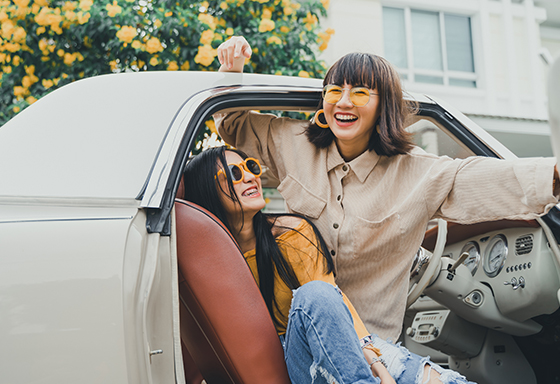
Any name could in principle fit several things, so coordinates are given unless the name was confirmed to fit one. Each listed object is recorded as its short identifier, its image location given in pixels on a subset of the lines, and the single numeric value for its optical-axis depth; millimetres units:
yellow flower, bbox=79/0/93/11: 3465
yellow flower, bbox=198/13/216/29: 3535
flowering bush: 3568
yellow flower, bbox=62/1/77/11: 3566
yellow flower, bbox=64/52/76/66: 3658
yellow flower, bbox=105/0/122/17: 3455
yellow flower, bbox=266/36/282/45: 3697
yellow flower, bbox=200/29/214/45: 3502
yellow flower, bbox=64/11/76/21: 3553
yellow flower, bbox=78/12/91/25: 3488
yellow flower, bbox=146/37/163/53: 3484
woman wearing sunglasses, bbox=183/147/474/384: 1487
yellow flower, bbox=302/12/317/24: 4125
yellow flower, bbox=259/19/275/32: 3674
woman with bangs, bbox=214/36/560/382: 1920
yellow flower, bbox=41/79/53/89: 3664
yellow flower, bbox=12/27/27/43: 3578
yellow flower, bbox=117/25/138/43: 3422
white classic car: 1196
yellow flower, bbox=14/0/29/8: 3574
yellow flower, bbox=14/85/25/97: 3707
